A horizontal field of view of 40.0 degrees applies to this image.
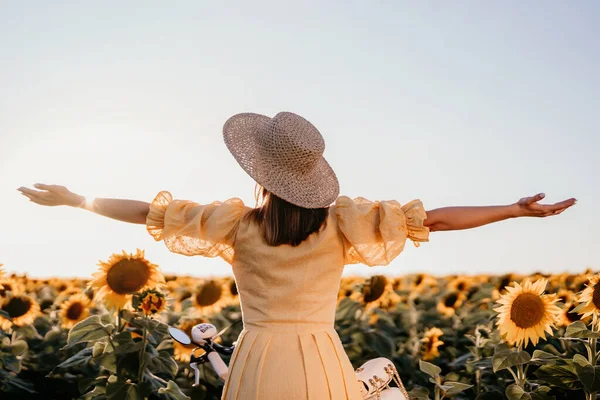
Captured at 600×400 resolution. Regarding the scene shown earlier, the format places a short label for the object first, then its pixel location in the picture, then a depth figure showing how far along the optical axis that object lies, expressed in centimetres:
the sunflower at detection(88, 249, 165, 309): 550
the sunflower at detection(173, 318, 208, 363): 625
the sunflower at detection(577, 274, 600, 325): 492
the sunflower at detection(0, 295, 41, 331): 775
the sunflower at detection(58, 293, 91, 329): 730
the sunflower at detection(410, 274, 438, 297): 1010
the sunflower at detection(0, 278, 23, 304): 795
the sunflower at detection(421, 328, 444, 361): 726
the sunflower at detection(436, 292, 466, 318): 901
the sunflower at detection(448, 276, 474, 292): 962
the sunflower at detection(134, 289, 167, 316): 524
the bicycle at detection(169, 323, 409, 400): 358
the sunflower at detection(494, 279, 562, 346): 506
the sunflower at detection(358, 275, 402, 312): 765
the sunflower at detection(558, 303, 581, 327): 635
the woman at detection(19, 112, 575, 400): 325
